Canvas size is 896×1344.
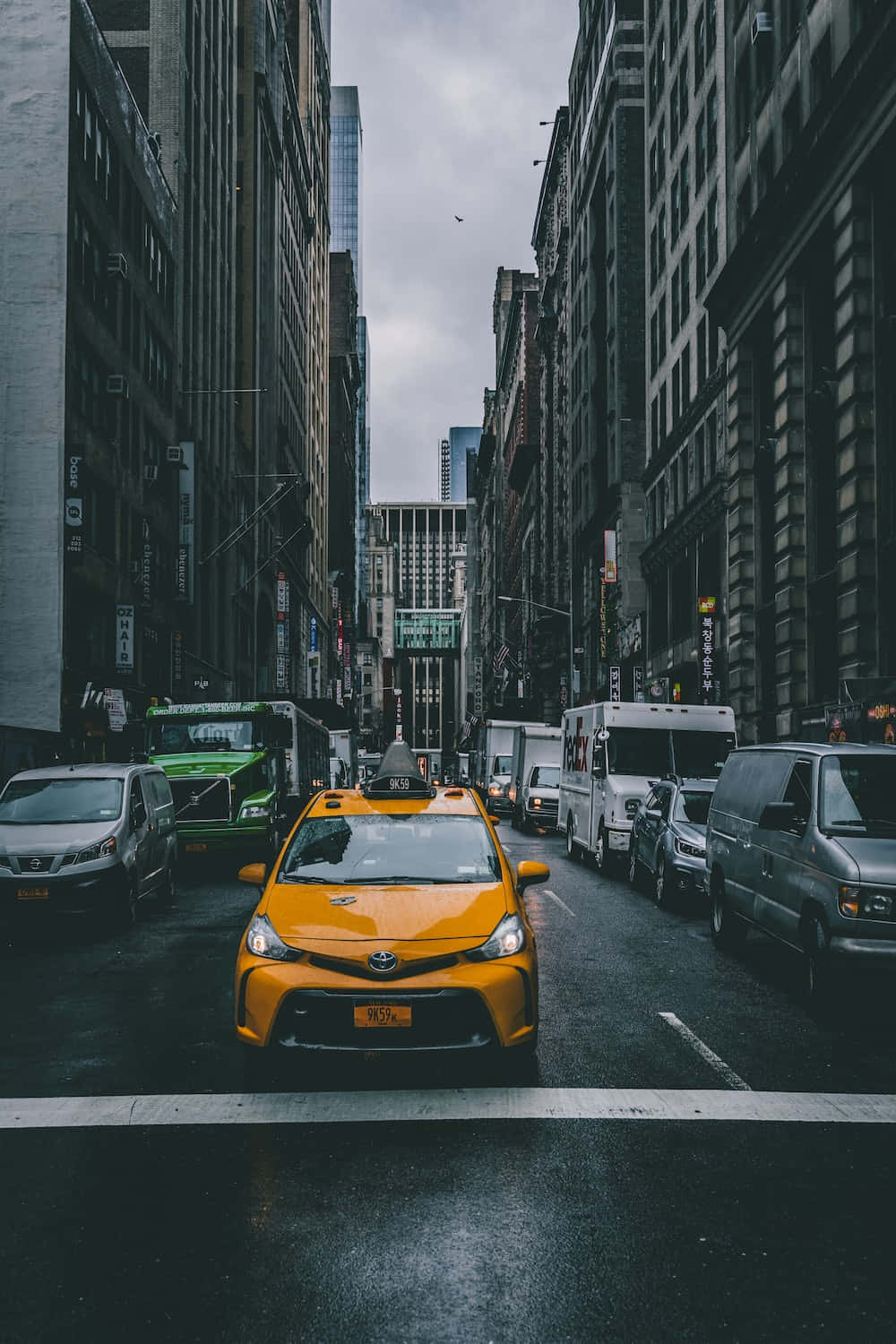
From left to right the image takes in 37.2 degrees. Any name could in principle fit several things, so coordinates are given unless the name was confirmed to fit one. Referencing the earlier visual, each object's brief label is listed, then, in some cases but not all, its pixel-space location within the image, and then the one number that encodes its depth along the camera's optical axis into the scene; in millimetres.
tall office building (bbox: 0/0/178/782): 32594
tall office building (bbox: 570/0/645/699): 56438
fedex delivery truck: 22250
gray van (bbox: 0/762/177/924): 14531
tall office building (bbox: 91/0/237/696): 49031
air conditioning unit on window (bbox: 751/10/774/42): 33531
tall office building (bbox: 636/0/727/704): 39750
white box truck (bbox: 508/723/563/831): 36875
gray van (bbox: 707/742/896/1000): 9797
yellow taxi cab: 7094
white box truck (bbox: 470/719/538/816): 46656
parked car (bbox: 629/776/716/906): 16625
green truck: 22062
